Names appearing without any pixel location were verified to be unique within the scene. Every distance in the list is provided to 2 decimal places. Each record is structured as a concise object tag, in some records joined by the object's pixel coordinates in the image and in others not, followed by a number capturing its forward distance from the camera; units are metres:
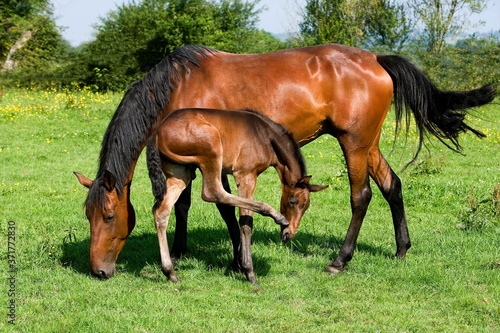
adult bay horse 5.75
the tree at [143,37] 26.50
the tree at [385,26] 39.19
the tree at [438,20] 36.28
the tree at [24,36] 34.69
